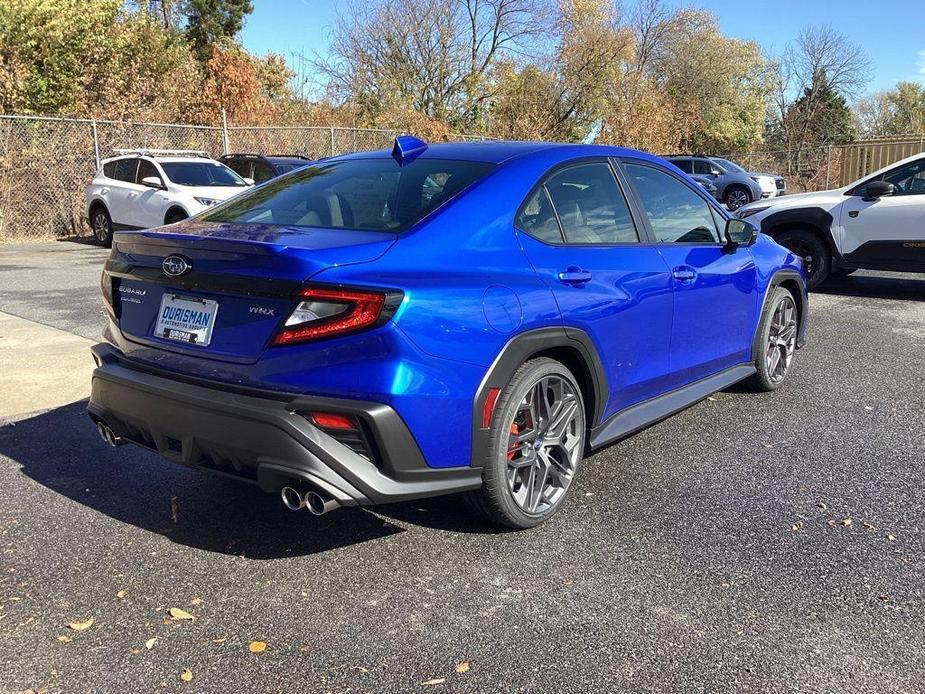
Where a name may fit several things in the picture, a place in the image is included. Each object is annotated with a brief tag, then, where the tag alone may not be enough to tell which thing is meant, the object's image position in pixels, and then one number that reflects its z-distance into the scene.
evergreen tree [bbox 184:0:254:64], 38.19
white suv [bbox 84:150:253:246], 13.76
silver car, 23.41
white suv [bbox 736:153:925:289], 9.12
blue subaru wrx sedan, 2.84
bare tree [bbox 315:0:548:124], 30.78
